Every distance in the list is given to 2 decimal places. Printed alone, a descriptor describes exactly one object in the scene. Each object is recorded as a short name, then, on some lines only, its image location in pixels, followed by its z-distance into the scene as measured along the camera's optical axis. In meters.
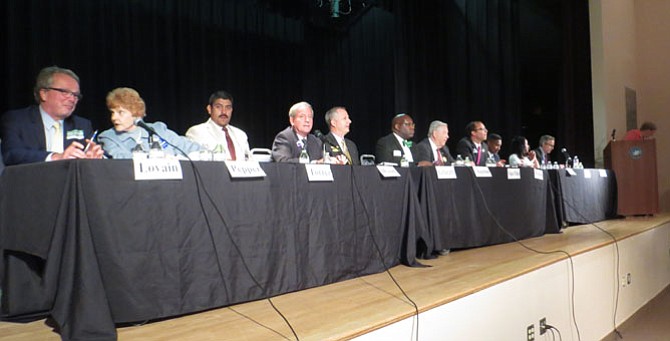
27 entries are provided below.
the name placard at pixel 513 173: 3.54
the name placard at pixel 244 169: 1.86
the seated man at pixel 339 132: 3.55
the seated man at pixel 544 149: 5.49
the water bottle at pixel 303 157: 2.43
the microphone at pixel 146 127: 1.81
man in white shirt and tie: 3.17
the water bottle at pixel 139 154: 1.66
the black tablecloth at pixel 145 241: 1.47
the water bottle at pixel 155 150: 1.82
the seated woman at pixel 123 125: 2.41
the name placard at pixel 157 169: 1.59
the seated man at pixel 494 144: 5.12
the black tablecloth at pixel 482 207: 2.88
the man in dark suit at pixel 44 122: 2.26
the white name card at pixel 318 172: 2.15
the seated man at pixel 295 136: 3.16
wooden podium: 5.41
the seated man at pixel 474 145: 4.55
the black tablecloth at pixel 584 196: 4.30
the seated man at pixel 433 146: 4.02
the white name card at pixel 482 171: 3.24
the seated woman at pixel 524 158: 4.52
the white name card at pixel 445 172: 2.94
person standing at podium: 5.73
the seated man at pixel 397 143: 3.93
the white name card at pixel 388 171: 2.54
